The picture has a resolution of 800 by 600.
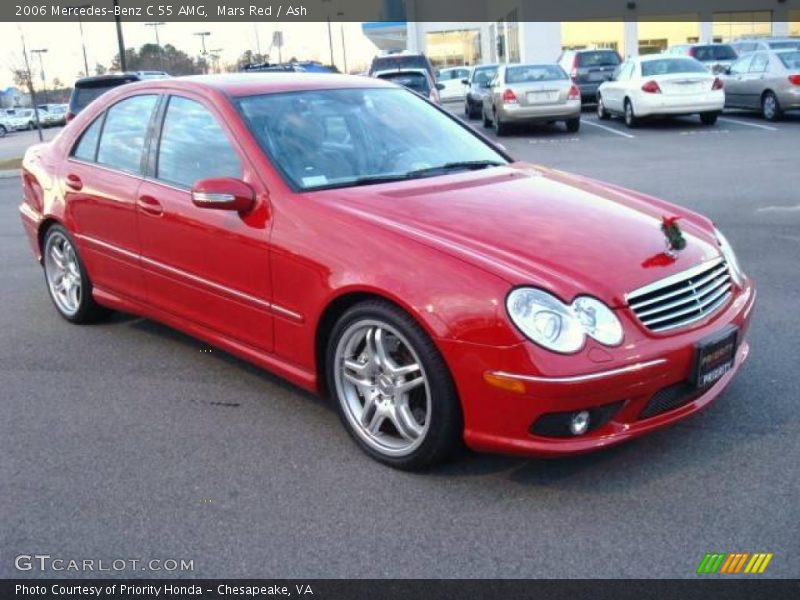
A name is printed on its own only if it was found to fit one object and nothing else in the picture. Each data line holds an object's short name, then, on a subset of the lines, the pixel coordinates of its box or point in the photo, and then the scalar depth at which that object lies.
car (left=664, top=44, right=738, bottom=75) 25.08
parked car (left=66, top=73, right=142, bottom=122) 15.62
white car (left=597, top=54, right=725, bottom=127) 17.88
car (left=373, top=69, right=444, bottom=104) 18.98
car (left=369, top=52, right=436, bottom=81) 22.55
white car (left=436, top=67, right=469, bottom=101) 36.50
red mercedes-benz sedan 3.30
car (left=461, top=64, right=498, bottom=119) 23.84
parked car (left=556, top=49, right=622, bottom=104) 24.75
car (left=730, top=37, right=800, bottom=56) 21.34
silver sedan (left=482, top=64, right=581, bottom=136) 18.25
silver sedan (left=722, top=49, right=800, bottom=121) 17.83
